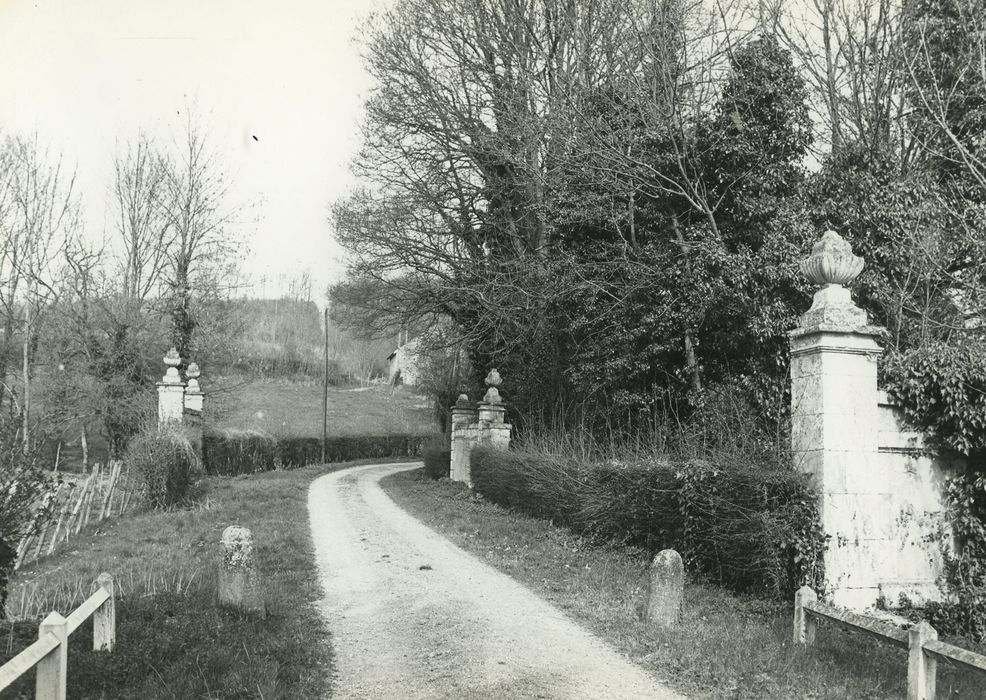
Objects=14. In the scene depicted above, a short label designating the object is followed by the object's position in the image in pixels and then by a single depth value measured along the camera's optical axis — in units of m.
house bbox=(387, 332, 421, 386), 61.80
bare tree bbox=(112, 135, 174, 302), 30.02
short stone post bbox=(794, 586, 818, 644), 7.02
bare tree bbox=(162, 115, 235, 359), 30.88
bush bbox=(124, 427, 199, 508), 18.83
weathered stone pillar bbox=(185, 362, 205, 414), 26.62
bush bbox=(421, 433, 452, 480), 24.95
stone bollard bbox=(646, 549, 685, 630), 7.80
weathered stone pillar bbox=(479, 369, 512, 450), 21.23
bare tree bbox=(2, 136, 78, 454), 27.61
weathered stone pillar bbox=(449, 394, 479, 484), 22.66
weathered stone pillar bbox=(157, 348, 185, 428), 24.19
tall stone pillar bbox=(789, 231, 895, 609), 8.32
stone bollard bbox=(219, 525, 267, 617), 7.64
